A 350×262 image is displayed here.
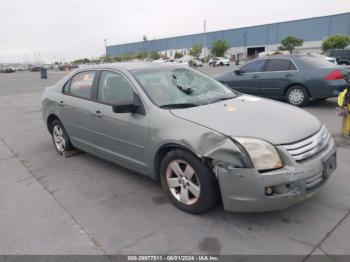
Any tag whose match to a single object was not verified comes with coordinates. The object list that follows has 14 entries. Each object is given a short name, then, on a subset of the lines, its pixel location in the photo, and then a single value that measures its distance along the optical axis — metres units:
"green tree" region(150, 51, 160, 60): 87.84
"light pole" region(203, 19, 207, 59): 83.51
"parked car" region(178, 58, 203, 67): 49.43
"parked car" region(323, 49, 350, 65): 21.36
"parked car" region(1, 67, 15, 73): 67.06
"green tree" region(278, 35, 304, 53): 60.91
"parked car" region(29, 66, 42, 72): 67.01
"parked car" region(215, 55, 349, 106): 7.88
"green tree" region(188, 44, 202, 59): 79.88
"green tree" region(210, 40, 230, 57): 73.56
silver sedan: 2.75
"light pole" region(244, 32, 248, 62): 80.38
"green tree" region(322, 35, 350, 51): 50.50
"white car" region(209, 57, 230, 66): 50.15
